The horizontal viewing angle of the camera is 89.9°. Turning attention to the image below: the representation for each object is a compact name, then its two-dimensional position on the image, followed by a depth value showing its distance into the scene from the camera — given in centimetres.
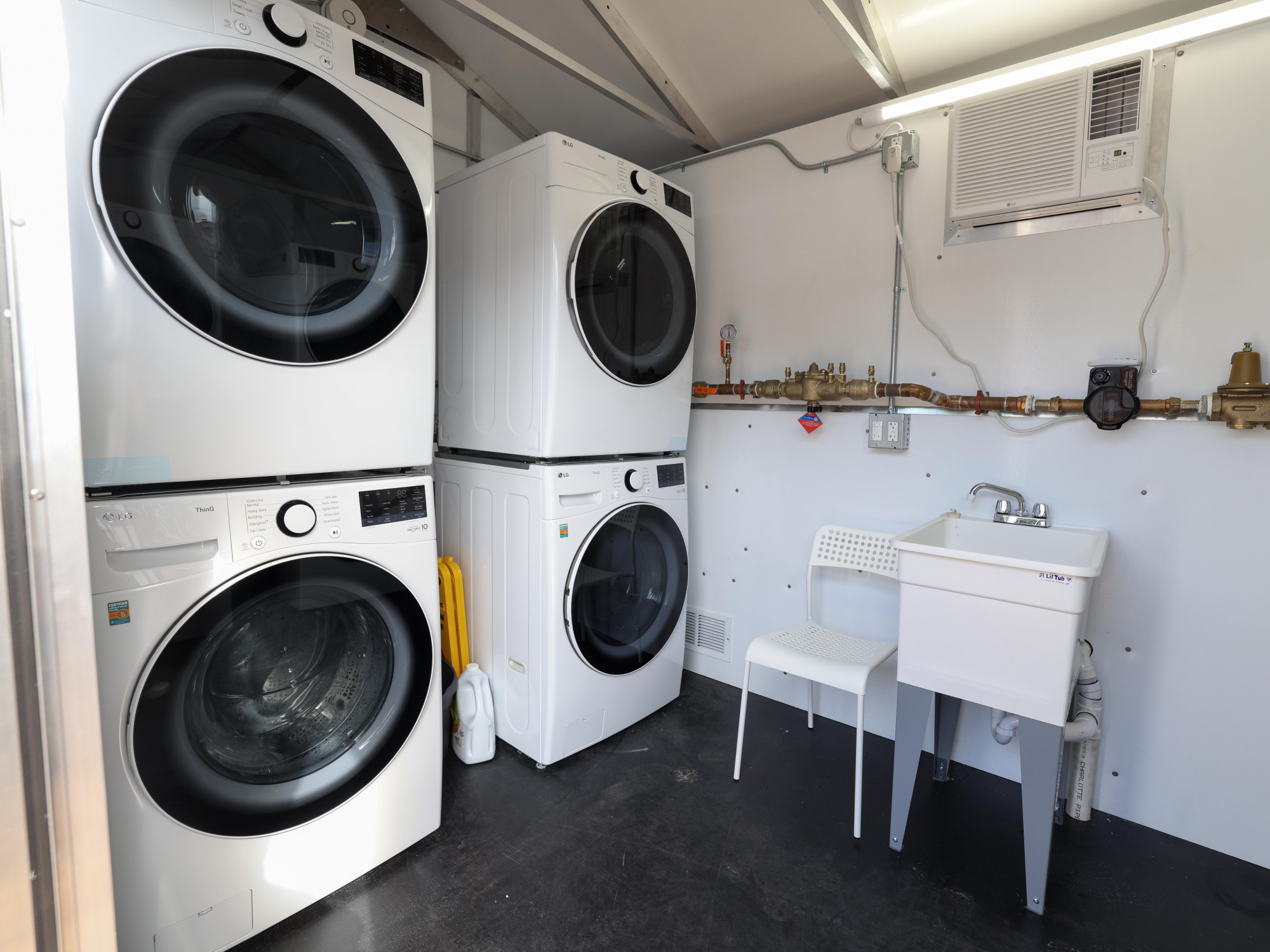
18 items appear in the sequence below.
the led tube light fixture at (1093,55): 154
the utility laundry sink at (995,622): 146
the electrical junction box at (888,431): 219
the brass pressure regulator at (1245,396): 160
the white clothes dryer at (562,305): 190
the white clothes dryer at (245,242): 111
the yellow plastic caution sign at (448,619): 222
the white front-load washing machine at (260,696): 118
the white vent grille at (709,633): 271
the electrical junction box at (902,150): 210
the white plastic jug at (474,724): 209
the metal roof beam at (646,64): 212
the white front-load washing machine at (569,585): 198
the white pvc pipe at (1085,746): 181
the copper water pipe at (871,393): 185
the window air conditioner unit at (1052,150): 171
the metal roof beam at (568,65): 191
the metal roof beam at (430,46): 225
